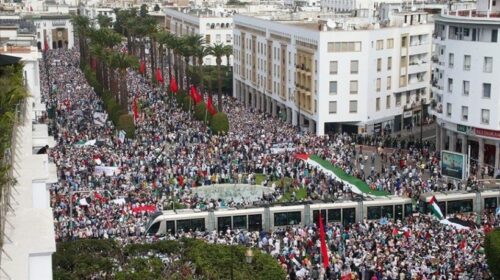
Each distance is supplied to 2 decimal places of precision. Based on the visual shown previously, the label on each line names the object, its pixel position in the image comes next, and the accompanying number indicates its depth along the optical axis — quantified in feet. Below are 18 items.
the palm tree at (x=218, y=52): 311.88
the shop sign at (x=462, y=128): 224.33
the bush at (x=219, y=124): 249.34
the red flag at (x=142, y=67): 388.16
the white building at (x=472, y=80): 213.46
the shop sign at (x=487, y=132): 214.05
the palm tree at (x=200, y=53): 302.04
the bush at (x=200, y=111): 267.18
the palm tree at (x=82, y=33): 419.89
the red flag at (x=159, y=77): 324.60
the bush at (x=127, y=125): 236.94
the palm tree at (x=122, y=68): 266.36
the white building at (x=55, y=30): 615.57
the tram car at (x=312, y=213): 150.61
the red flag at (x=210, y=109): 258.16
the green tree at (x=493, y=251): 117.39
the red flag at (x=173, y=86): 306.55
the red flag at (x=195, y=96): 277.23
